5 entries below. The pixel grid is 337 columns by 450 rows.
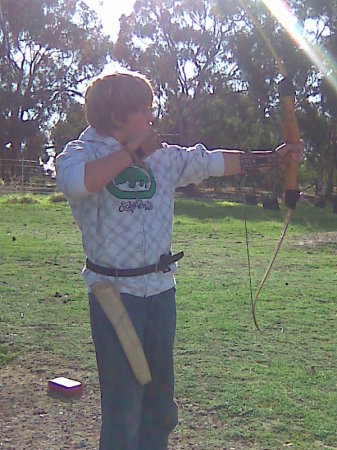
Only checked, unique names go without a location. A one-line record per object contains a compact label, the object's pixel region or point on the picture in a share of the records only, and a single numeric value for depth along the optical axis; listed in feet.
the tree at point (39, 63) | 119.96
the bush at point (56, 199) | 66.29
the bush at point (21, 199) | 65.62
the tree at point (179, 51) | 122.83
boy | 8.16
